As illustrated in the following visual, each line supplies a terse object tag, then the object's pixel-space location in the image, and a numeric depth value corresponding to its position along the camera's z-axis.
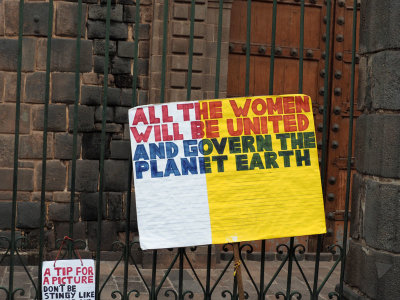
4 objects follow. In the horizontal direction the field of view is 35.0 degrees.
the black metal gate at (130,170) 3.90
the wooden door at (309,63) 7.11
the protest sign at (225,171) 3.81
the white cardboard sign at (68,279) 3.81
